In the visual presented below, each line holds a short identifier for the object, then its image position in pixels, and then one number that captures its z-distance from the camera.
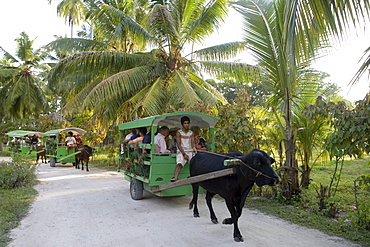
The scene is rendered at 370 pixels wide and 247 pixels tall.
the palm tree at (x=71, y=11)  27.69
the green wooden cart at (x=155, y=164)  6.73
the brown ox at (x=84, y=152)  14.76
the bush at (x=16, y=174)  9.23
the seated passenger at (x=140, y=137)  8.05
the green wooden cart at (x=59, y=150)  16.16
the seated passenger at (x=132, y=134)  9.34
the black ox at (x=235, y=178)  4.51
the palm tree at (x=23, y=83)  27.19
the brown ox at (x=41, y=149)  18.98
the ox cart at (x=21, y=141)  19.33
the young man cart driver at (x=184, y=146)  6.68
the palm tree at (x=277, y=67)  6.64
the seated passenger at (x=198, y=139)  7.54
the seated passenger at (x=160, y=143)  7.12
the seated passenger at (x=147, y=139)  7.52
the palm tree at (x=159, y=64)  12.30
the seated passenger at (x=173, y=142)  7.47
